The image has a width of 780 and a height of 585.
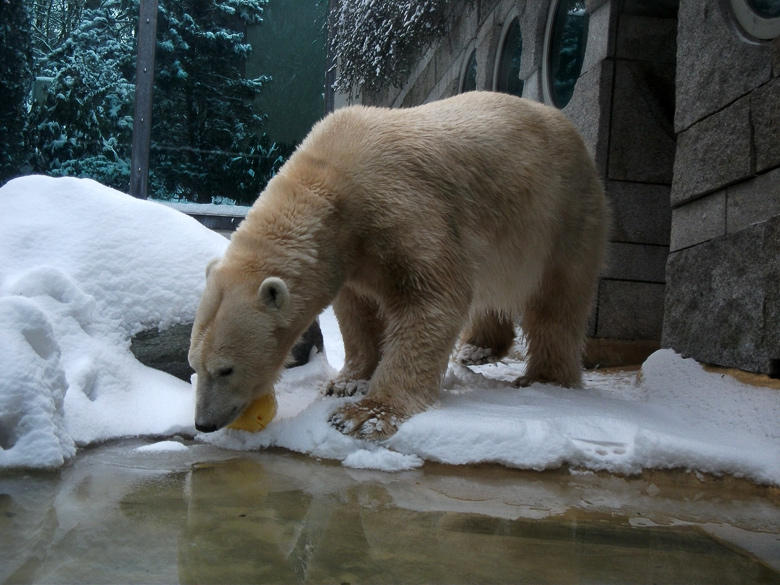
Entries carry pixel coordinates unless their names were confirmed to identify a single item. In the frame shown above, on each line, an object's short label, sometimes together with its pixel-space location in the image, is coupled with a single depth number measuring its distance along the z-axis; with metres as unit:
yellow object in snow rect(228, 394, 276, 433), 2.83
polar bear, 2.73
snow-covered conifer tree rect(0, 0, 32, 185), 5.71
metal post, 8.19
